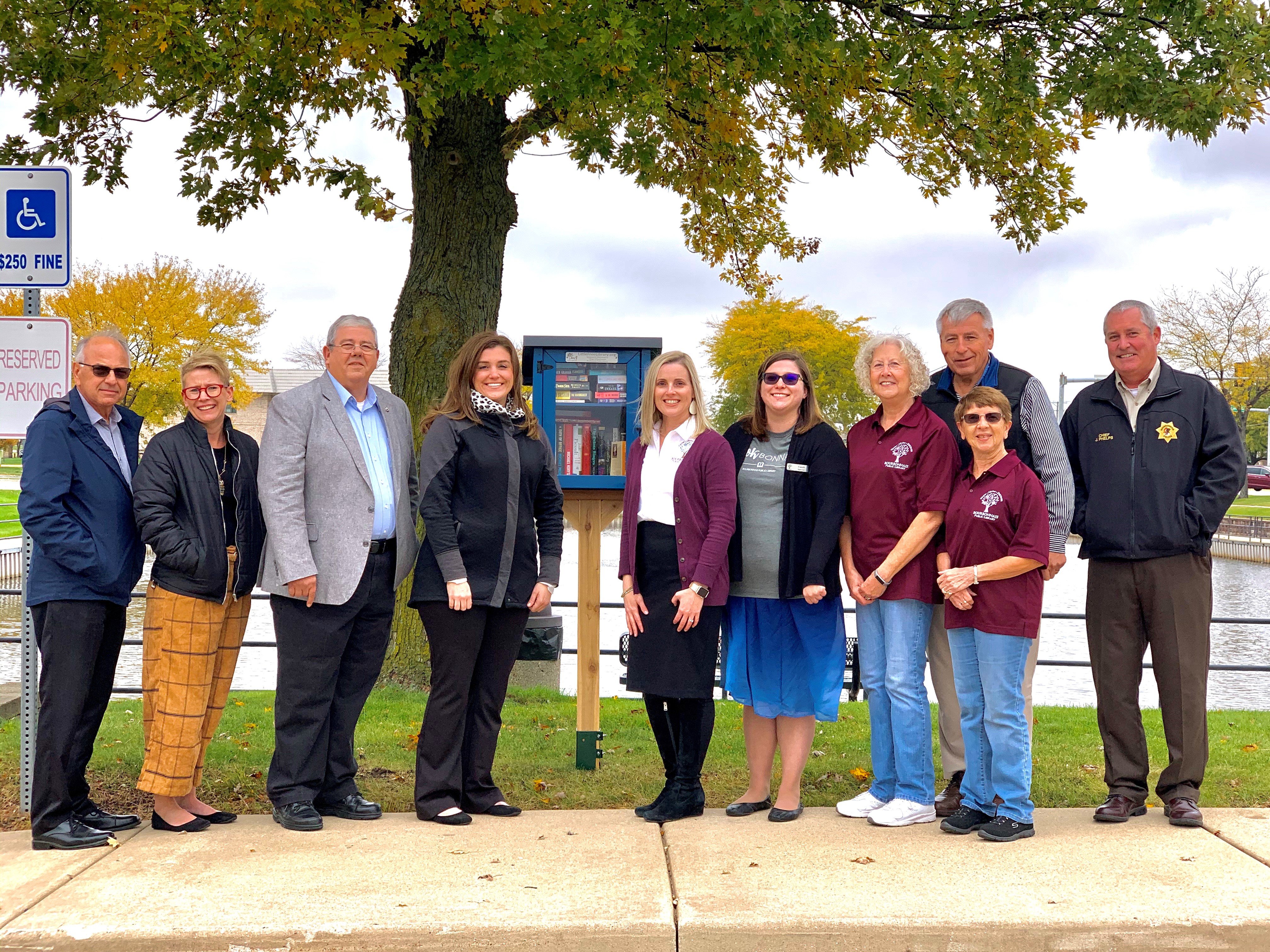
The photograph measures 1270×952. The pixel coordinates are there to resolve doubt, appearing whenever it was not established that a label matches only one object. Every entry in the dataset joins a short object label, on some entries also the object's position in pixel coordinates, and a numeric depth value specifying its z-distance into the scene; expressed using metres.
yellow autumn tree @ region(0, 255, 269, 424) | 38.03
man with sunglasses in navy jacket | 4.68
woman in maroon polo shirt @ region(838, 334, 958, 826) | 4.97
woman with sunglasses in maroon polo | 4.82
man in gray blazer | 4.92
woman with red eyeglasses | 4.75
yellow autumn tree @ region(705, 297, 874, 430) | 49.41
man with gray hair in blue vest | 5.05
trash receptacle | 8.45
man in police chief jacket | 5.03
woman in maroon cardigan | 5.02
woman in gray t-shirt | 5.04
